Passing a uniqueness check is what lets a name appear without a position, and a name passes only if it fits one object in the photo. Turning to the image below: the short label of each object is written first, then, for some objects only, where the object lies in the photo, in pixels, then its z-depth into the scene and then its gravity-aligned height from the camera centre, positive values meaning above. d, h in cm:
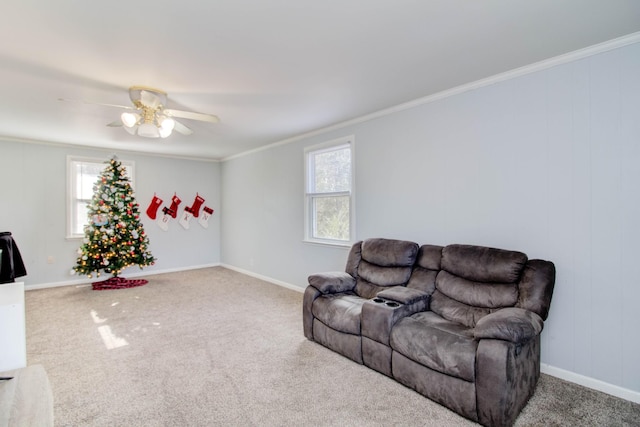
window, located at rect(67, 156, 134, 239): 566 +48
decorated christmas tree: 530 -31
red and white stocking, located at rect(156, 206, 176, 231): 658 -10
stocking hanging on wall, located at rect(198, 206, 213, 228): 713 -7
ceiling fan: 295 +96
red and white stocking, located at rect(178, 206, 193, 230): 686 -7
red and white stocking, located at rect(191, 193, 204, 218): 701 +17
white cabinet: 119 -45
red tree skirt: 538 -118
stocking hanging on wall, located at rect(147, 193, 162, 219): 643 +14
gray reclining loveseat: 195 -82
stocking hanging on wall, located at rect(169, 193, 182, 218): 671 +17
